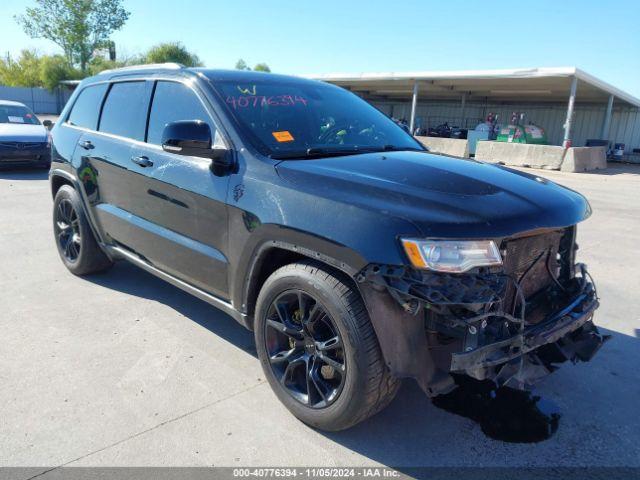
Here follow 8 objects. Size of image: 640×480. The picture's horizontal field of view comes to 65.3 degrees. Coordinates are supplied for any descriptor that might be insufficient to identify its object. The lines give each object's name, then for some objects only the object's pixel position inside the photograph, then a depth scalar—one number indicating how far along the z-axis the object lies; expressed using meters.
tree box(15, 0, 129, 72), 57.97
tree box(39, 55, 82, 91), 50.34
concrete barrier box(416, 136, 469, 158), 20.91
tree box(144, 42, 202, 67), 57.47
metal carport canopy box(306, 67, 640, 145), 19.80
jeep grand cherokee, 2.23
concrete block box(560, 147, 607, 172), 17.55
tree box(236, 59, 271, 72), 98.34
